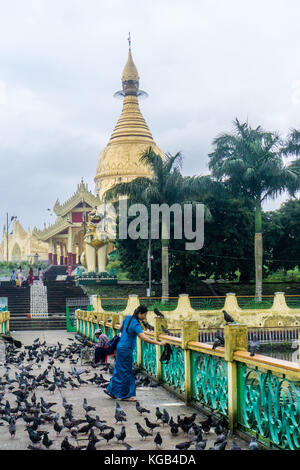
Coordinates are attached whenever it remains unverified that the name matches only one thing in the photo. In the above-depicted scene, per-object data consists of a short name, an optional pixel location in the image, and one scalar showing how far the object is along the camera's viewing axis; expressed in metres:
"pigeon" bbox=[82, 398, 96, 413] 6.64
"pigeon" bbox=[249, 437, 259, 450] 4.64
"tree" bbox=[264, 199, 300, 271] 33.69
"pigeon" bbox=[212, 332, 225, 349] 6.41
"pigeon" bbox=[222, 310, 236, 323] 11.09
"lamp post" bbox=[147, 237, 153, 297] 29.26
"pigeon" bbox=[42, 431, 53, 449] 5.32
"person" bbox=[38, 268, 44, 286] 34.60
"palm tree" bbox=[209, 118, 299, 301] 26.89
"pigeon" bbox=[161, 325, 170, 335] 8.80
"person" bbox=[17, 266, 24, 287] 34.15
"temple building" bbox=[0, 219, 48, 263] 70.19
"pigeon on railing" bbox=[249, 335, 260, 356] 5.65
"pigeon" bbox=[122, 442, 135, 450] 5.17
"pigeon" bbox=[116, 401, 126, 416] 6.18
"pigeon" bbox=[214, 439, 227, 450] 4.77
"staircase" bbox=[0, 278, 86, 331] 25.13
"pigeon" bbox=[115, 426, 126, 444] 5.46
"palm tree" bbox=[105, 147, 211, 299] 27.77
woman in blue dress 7.76
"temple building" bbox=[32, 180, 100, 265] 52.91
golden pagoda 58.75
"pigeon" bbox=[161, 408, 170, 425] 6.09
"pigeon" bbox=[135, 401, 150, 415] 6.68
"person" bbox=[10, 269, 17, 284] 36.14
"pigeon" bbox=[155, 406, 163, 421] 6.19
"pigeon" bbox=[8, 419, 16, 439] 5.86
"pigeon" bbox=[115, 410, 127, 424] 6.14
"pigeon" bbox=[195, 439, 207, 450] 4.84
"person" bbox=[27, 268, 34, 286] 34.96
